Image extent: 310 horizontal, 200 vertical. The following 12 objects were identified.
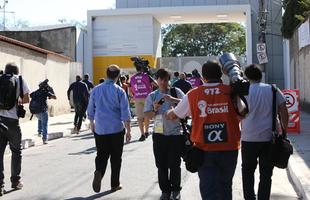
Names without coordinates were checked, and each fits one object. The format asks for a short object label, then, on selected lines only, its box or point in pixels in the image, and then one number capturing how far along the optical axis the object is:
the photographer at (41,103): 15.55
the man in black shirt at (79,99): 18.70
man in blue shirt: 8.44
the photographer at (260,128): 6.71
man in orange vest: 5.34
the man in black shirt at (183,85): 15.36
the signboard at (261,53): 20.20
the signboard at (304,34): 21.30
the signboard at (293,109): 15.15
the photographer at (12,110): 8.57
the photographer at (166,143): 7.53
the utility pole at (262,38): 20.23
